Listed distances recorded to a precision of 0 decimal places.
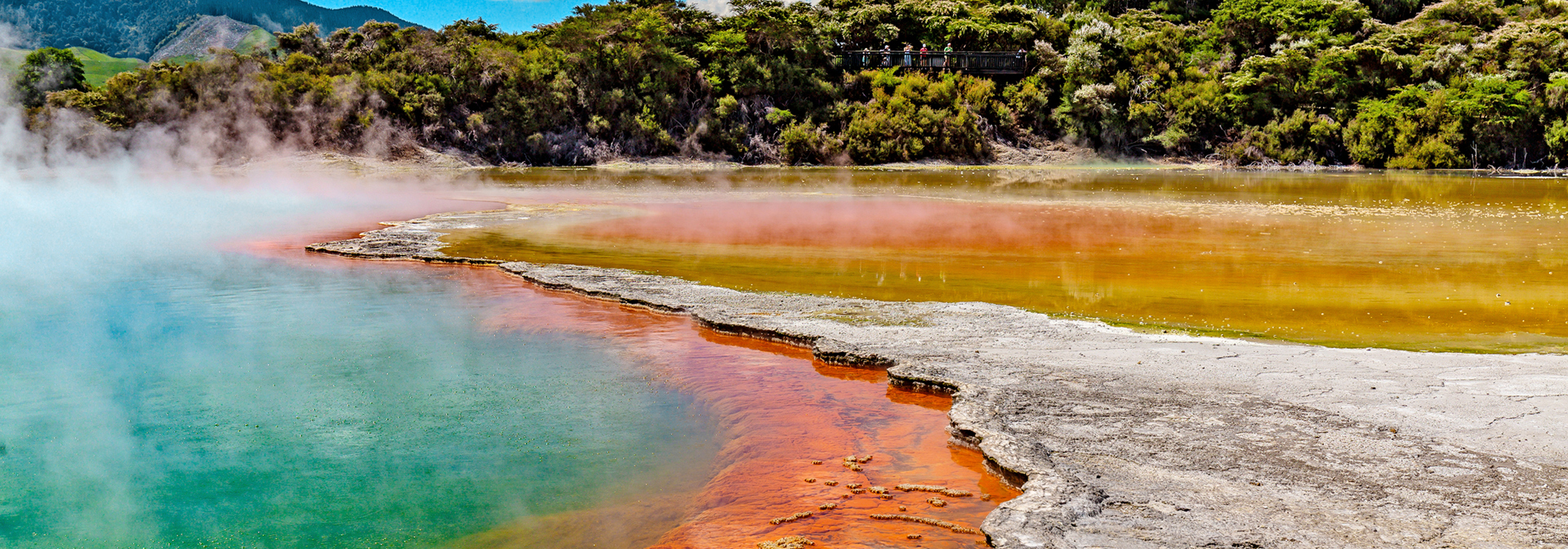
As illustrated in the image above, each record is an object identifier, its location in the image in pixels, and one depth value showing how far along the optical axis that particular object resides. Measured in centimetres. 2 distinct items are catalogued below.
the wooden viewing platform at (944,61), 5159
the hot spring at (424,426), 488
